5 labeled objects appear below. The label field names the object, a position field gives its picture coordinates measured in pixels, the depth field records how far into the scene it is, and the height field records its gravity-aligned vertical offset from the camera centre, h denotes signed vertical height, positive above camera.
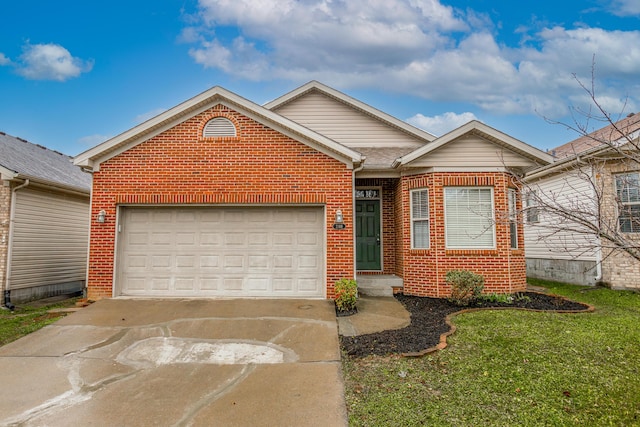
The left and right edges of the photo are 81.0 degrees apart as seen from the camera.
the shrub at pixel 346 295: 7.54 -1.02
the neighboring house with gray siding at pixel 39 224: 9.55 +0.64
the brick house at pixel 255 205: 8.50 +0.93
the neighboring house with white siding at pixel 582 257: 9.76 -0.35
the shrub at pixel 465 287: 7.99 -0.91
